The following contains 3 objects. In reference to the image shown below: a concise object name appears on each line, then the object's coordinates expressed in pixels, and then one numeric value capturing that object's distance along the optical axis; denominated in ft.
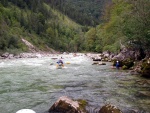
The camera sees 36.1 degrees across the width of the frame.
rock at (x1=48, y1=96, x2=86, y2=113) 32.83
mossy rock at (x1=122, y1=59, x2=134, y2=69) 87.13
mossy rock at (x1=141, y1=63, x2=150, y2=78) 63.10
